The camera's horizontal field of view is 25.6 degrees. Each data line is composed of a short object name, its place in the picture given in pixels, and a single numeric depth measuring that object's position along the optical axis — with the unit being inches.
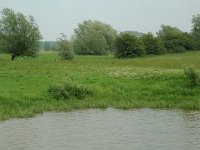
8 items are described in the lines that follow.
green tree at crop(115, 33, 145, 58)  3014.3
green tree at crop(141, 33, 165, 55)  3203.7
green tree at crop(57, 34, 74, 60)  3048.7
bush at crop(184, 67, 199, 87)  1139.3
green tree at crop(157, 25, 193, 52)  3352.1
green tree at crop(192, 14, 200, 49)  4079.2
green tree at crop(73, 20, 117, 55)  4173.2
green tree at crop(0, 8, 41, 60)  2650.1
